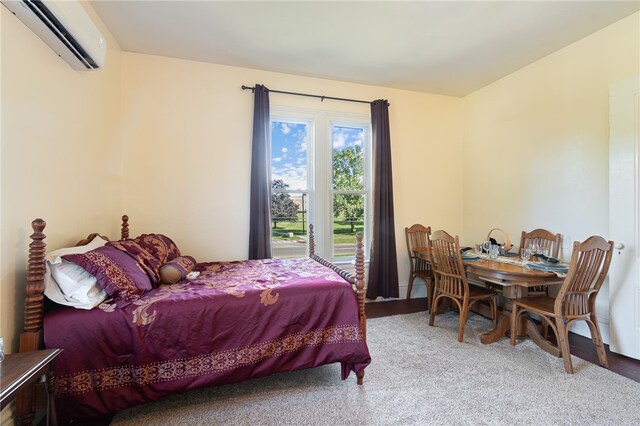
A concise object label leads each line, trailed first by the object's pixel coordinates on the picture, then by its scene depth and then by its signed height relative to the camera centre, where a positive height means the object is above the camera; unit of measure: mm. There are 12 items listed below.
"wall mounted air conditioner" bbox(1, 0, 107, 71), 1622 +1089
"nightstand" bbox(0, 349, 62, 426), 1112 -647
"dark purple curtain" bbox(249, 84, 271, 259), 3418 +249
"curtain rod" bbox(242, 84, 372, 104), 3500 +1415
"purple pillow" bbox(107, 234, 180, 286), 2154 -317
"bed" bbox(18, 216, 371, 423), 1614 -729
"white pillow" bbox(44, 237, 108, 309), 1659 -413
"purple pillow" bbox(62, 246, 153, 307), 1737 -374
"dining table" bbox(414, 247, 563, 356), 2432 -604
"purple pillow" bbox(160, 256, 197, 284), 2225 -457
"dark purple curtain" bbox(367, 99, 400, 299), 3912 -37
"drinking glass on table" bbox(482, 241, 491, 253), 3285 -419
